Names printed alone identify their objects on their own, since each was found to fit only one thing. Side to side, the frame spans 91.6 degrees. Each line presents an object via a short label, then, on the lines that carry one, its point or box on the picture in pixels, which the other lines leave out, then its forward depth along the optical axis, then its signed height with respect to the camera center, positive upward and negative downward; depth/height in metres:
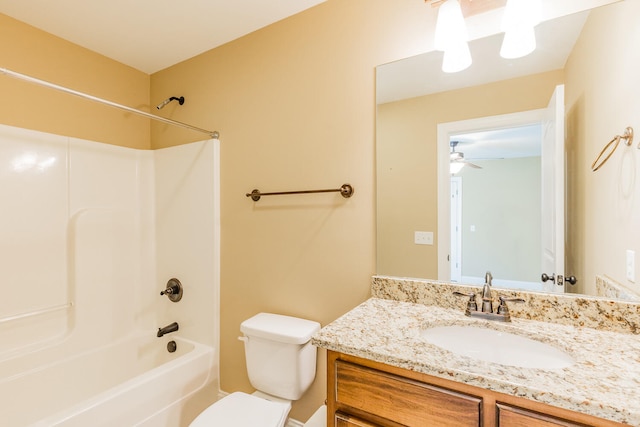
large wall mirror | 1.17 +0.23
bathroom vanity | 0.71 -0.41
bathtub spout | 2.08 -0.79
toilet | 1.41 -0.81
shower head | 2.28 +0.83
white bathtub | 1.44 -0.94
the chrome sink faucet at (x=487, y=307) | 1.16 -0.37
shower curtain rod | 1.28 +0.58
